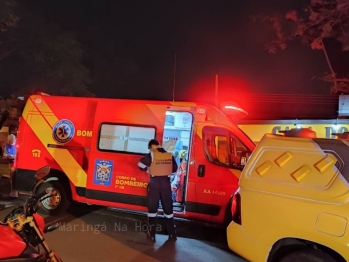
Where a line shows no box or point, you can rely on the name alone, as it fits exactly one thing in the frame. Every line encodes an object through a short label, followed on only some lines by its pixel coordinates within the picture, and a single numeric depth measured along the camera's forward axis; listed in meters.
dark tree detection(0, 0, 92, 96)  15.87
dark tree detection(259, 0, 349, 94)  10.59
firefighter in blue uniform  6.01
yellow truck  3.27
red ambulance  6.34
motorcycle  2.44
